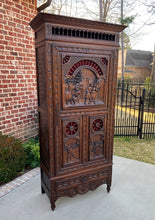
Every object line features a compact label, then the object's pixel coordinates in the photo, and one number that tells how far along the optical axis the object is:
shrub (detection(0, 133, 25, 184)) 2.42
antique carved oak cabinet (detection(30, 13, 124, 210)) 1.61
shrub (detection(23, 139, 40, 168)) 2.88
